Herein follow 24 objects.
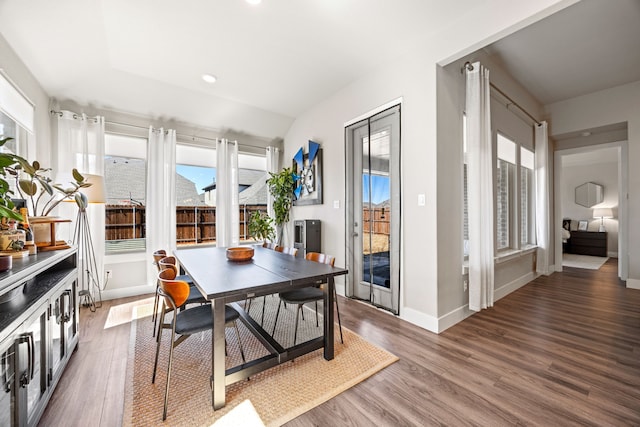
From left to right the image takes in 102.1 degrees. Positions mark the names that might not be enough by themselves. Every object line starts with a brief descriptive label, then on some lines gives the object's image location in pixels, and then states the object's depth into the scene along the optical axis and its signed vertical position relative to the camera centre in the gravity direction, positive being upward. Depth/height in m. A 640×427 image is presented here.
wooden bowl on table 2.47 -0.38
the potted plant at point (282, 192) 4.57 +0.40
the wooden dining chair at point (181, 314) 1.58 -0.71
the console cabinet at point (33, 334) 1.16 -0.65
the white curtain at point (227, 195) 4.38 +0.35
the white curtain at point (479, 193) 2.76 +0.22
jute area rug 1.50 -1.16
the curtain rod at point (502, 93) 2.81 +1.61
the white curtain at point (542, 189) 4.39 +0.40
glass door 3.04 +0.07
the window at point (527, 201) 4.32 +0.20
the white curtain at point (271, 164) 4.93 +0.97
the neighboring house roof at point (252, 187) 4.81 +0.54
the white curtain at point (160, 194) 3.81 +0.32
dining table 1.55 -0.47
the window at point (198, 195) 4.27 +0.35
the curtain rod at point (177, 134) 3.25 +1.30
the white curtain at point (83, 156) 3.25 +0.77
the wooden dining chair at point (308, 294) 2.22 -0.72
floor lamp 3.06 -0.50
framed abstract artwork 4.10 +0.65
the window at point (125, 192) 3.74 +0.36
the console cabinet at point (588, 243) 6.71 -0.82
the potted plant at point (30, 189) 1.27 +0.23
